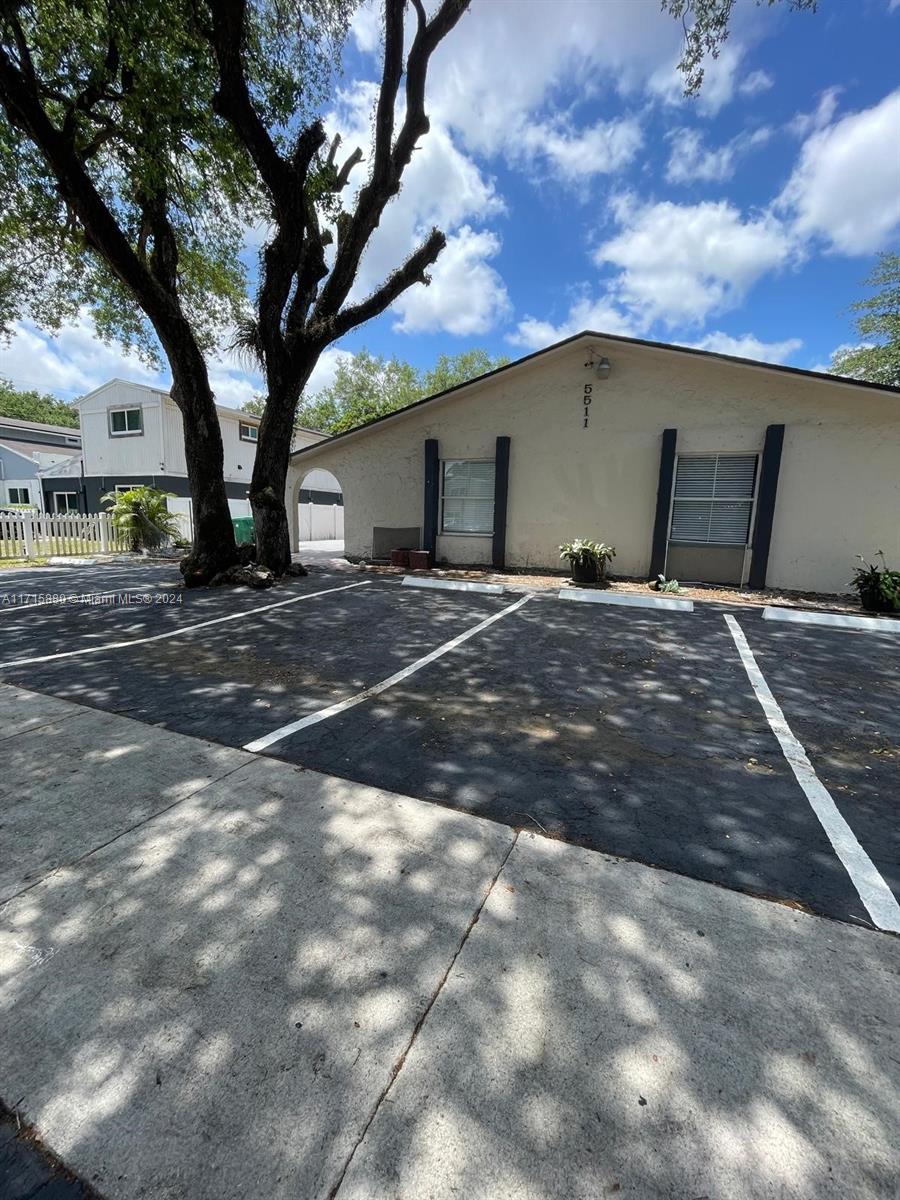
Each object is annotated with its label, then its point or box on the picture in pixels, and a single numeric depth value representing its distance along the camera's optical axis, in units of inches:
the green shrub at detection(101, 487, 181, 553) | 563.2
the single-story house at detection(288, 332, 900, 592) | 329.4
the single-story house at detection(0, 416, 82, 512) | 1054.4
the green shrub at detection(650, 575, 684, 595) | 344.8
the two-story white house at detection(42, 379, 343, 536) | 784.3
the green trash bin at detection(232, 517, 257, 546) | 559.8
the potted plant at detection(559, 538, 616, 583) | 357.7
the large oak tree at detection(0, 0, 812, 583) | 285.6
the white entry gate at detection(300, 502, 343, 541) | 861.8
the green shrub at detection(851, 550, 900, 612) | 282.0
